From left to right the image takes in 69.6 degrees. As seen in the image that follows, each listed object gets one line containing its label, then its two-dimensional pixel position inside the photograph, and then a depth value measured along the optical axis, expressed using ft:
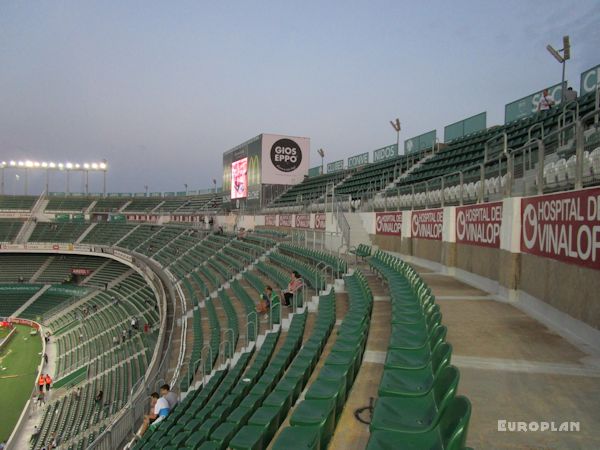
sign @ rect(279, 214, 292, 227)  75.92
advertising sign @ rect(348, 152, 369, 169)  96.75
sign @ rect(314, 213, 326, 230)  58.23
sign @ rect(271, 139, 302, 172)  105.22
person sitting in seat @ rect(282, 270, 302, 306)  31.60
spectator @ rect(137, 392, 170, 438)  22.06
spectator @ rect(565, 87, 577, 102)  49.59
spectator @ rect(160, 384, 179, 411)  23.38
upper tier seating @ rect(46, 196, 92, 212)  158.81
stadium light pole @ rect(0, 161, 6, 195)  169.37
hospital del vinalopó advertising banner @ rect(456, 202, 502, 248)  23.68
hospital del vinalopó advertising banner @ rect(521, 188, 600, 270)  13.65
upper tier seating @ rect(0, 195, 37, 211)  153.07
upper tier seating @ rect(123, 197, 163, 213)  166.71
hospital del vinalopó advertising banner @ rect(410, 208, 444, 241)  33.27
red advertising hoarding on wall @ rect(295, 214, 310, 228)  65.87
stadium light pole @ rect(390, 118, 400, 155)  97.55
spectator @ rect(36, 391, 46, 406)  51.90
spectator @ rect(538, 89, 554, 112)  56.18
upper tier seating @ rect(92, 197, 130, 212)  163.84
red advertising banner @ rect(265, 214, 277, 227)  85.30
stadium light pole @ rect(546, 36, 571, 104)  55.84
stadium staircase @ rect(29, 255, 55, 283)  116.16
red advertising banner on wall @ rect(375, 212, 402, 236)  43.06
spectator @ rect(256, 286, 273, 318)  32.71
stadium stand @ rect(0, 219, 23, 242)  136.62
